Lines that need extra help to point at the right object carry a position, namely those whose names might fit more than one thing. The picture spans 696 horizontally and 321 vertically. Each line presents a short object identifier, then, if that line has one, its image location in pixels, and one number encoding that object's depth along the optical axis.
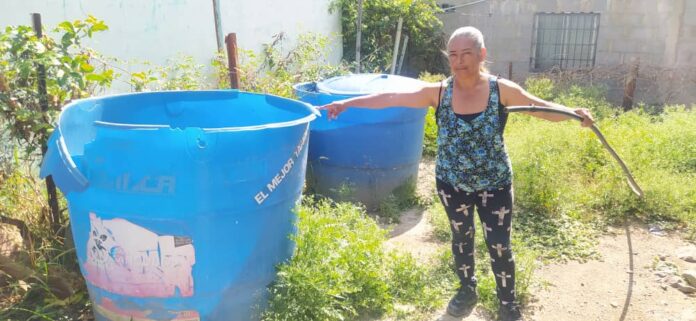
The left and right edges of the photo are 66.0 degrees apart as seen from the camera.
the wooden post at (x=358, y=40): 8.43
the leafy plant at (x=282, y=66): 5.76
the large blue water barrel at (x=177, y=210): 2.16
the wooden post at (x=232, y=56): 4.86
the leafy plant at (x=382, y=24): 9.95
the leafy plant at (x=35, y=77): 2.84
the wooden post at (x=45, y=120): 2.94
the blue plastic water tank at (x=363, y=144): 4.30
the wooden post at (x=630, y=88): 8.36
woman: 2.54
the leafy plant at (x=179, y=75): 4.93
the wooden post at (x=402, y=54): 10.09
